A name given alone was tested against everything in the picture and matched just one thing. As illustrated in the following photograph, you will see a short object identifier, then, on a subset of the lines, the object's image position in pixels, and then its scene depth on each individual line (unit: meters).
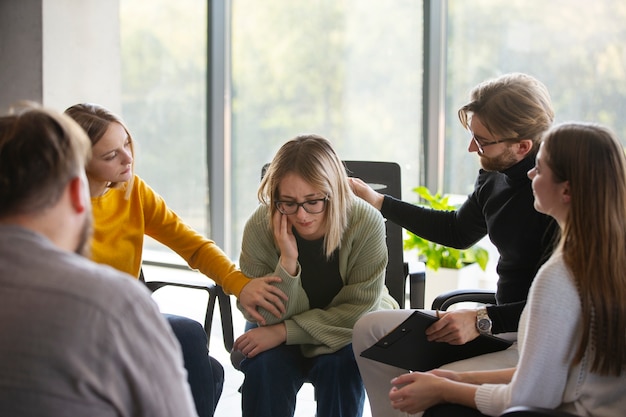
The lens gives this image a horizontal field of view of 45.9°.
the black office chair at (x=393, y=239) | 2.74
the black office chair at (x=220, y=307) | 2.51
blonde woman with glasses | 2.28
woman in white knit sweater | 1.50
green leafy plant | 4.07
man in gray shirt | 1.03
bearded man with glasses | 2.11
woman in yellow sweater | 2.23
